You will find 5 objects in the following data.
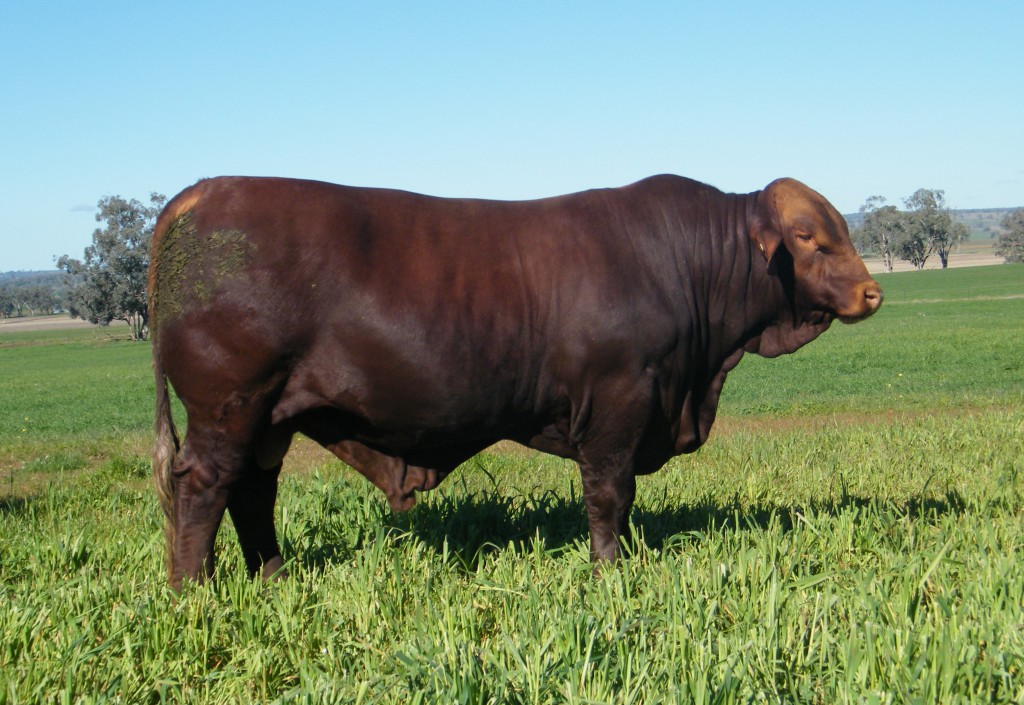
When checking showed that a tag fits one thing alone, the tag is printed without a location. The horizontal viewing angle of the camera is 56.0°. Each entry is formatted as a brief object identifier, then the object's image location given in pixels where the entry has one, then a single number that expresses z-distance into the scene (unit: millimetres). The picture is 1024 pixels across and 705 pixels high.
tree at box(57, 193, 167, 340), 68562
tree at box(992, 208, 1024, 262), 116281
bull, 4289
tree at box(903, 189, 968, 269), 115744
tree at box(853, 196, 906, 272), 118188
